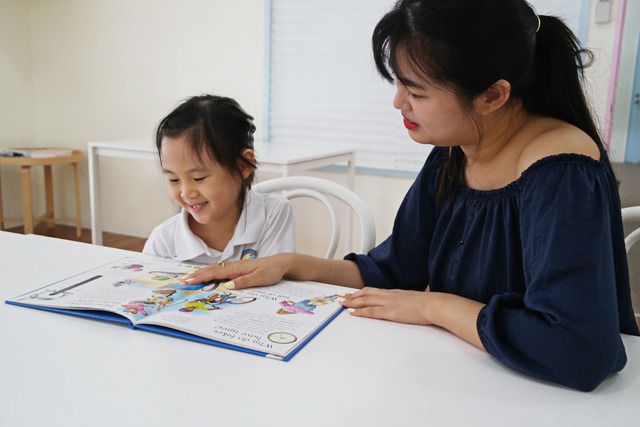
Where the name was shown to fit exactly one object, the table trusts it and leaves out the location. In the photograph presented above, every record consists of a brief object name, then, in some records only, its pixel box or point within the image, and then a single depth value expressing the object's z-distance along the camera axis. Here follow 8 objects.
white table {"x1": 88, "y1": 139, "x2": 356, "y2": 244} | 2.21
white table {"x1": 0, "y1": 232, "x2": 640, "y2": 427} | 0.53
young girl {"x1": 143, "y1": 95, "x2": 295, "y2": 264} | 1.19
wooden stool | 3.16
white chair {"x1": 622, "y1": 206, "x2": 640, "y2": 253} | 1.05
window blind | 2.85
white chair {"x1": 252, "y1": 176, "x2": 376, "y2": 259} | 1.25
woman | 0.63
